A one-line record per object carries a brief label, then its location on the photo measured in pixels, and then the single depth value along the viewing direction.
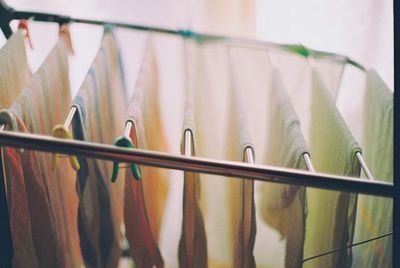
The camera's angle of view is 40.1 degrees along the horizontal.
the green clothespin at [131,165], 0.88
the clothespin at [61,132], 0.89
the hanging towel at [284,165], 0.98
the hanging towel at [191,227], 0.98
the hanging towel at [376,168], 1.07
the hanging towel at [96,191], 1.03
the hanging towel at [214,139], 1.12
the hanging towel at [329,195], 0.99
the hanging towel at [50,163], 1.03
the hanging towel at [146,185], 1.01
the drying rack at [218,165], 0.82
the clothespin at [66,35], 1.34
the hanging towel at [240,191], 0.97
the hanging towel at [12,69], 1.13
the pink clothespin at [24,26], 1.30
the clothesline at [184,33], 1.37
